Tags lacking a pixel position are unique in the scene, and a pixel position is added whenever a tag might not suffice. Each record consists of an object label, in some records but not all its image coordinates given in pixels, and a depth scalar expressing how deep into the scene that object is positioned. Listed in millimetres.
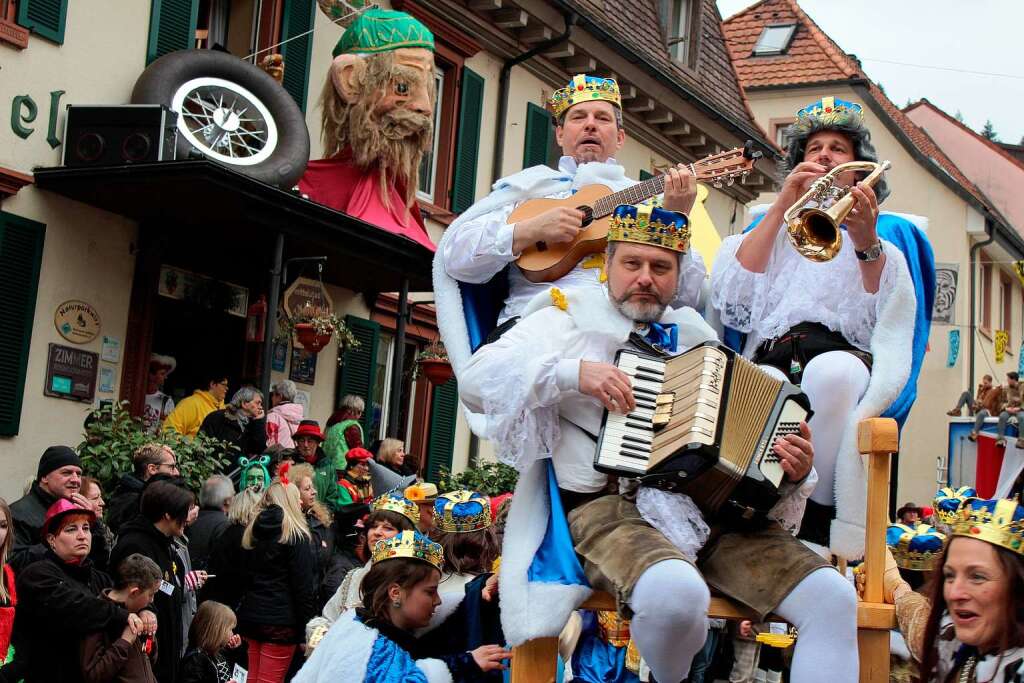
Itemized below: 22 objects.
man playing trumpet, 5500
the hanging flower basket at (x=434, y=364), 16438
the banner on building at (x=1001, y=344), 30880
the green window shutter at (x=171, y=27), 14266
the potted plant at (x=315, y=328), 15062
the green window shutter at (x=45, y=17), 12891
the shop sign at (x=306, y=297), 15203
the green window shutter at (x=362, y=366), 16764
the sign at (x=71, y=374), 13172
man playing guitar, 5668
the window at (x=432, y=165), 18219
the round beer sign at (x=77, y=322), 13344
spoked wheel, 13773
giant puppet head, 15016
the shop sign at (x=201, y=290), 14391
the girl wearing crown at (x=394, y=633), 5758
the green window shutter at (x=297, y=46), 15859
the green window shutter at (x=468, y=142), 18672
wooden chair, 5219
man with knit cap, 8188
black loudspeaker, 12945
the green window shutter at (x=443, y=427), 18391
